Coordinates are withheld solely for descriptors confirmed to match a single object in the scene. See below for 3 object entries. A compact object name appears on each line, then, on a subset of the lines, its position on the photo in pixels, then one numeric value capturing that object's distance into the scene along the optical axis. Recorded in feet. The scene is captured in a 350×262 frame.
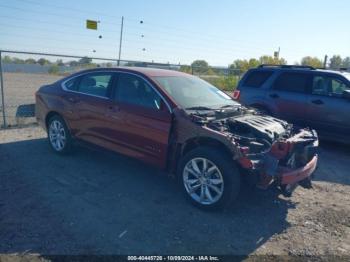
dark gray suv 24.25
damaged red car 13.41
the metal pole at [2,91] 26.35
